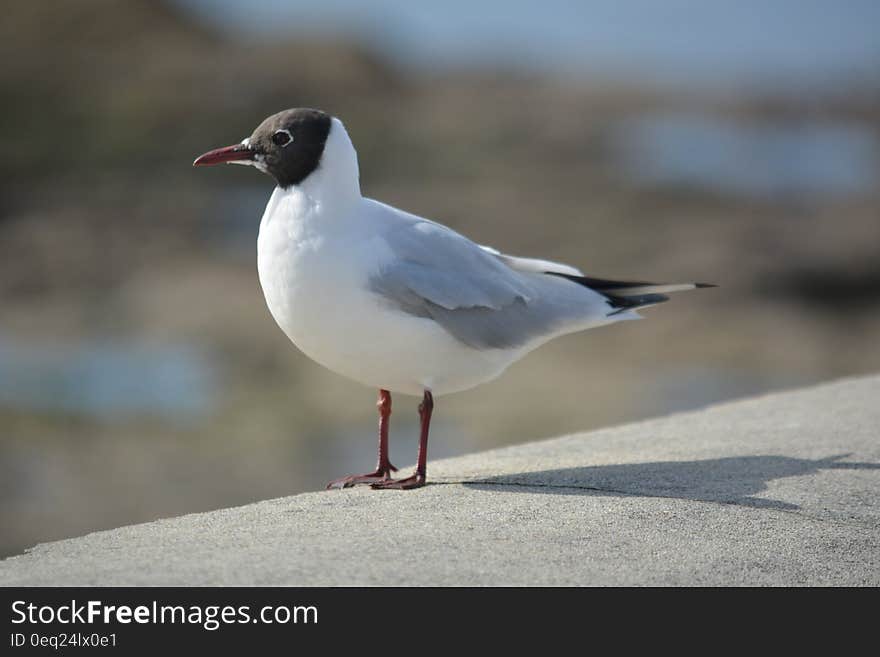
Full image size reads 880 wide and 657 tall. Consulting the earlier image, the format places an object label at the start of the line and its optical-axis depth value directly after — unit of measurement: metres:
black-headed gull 8.56
